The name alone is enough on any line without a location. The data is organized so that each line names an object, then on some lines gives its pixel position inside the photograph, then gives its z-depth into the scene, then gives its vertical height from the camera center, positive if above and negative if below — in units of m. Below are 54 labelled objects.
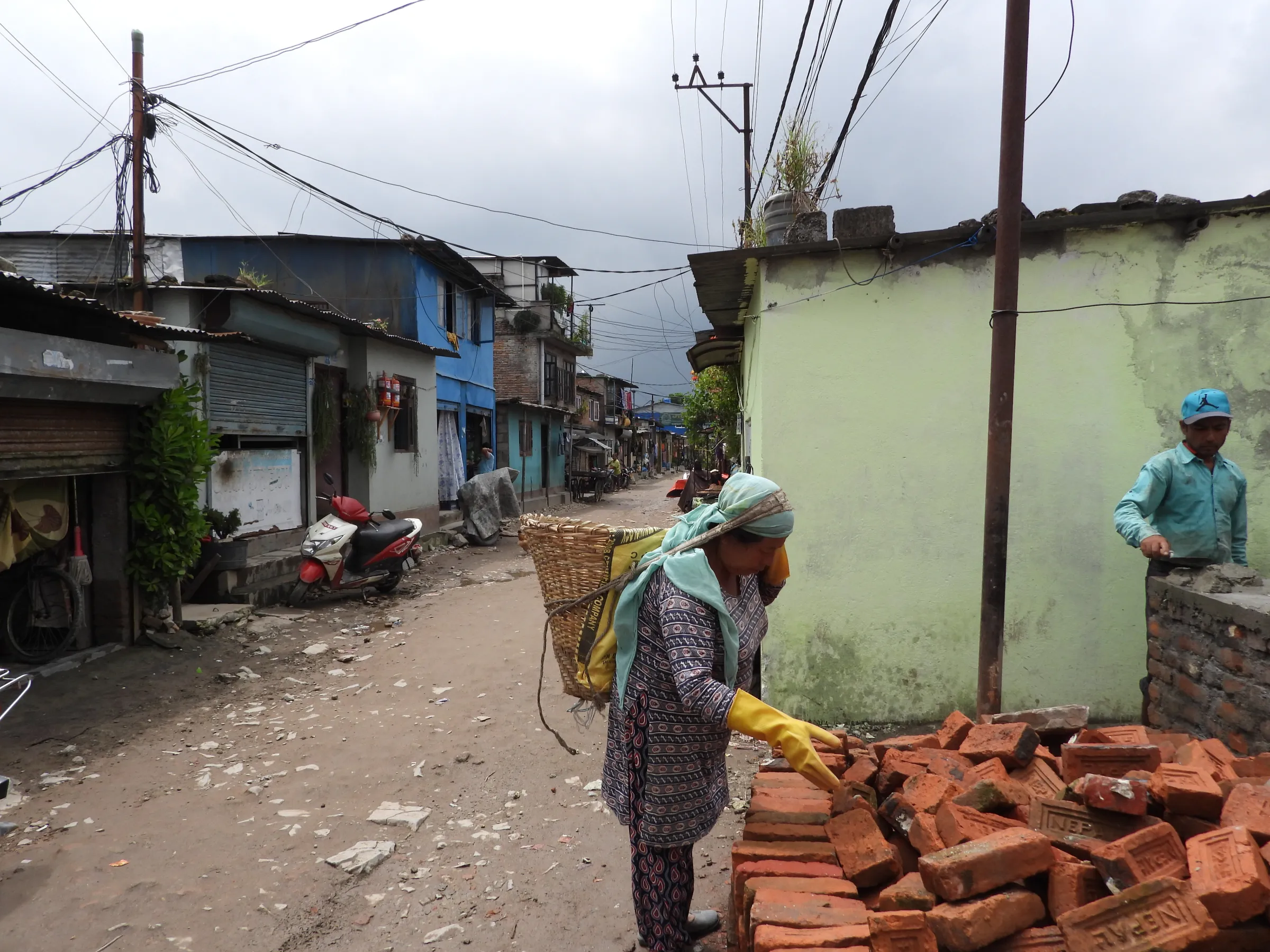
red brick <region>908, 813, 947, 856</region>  2.42 -1.20
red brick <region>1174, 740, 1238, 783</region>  2.51 -1.03
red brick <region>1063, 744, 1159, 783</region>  2.59 -1.03
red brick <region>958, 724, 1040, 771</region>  2.82 -1.09
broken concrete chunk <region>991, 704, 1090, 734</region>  3.17 -1.10
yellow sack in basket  2.72 -0.63
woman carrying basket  2.30 -0.77
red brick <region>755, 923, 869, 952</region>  2.15 -1.33
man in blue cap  4.10 -0.30
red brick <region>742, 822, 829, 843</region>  2.77 -1.36
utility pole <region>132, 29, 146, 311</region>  10.53 +3.60
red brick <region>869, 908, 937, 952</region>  2.10 -1.28
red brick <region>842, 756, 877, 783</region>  2.93 -1.21
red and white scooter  9.66 -1.44
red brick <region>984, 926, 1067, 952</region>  2.06 -1.28
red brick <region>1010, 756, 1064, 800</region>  2.64 -1.14
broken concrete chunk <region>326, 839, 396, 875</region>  3.77 -2.01
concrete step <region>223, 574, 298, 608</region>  9.00 -1.84
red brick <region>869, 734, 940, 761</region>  3.15 -1.21
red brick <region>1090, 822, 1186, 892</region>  2.08 -1.08
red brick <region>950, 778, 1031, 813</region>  2.52 -1.12
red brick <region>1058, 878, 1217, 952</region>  1.89 -1.15
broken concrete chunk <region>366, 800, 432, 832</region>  4.26 -2.04
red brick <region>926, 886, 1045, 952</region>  2.05 -1.23
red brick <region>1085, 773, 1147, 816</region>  2.27 -1.00
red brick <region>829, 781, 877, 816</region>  2.73 -1.23
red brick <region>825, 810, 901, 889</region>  2.46 -1.29
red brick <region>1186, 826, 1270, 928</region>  1.92 -1.05
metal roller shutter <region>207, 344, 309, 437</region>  9.44 +0.49
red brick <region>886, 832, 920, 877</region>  2.55 -1.32
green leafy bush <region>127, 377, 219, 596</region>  6.91 -0.49
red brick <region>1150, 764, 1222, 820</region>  2.28 -1.00
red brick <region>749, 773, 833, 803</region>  2.97 -1.33
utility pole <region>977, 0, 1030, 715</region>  4.07 +0.43
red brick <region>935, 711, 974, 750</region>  3.11 -1.15
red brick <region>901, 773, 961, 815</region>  2.59 -1.15
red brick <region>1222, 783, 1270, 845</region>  2.13 -1.01
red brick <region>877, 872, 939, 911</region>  2.23 -1.27
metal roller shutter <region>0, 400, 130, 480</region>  5.59 -0.07
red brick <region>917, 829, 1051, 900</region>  2.15 -1.14
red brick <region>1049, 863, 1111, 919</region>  2.13 -1.19
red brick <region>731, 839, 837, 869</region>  2.64 -1.37
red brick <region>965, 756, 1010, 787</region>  2.72 -1.13
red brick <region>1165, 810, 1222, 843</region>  2.27 -1.09
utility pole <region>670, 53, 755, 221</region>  14.44 +6.23
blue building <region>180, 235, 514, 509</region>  16.61 +3.25
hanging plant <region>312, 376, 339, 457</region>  11.79 +0.23
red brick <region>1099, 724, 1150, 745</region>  2.87 -1.06
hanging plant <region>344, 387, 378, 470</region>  13.03 +0.16
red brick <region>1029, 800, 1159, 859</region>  2.29 -1.12
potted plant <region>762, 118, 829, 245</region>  6.54 +2.19
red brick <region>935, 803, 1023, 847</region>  2.37 -1.14
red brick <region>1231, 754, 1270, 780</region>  2.58 -1.05
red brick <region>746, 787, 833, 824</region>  2.83 -1.32
